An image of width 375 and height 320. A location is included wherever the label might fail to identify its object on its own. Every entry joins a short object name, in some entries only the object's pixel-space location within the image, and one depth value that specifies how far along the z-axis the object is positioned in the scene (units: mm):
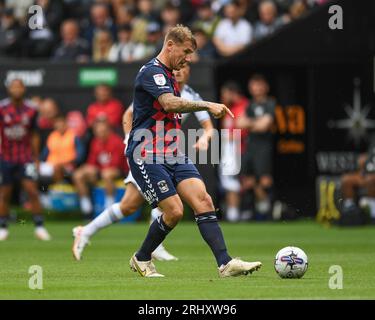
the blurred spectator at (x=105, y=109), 23391
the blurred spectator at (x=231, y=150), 22953
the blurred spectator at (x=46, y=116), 23922
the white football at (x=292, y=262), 11430
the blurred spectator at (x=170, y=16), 24188
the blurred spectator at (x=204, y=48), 23344
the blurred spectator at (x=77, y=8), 26406
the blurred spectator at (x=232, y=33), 23516
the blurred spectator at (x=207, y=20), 23734
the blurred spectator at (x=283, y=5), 24016
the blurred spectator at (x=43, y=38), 25188
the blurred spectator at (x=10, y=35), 25562
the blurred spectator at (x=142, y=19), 24281
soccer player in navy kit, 11305
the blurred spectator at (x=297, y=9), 23453
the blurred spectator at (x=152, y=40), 23844
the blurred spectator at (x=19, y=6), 26519
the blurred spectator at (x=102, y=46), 24469
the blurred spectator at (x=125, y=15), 25092
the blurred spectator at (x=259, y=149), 22938
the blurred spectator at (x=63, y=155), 23859
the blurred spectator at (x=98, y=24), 25156
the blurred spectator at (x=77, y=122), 23969
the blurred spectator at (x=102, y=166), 23250
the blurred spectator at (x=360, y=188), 21484
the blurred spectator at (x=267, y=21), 23359
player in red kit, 18797
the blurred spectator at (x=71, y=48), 24517
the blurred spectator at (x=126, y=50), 24078
